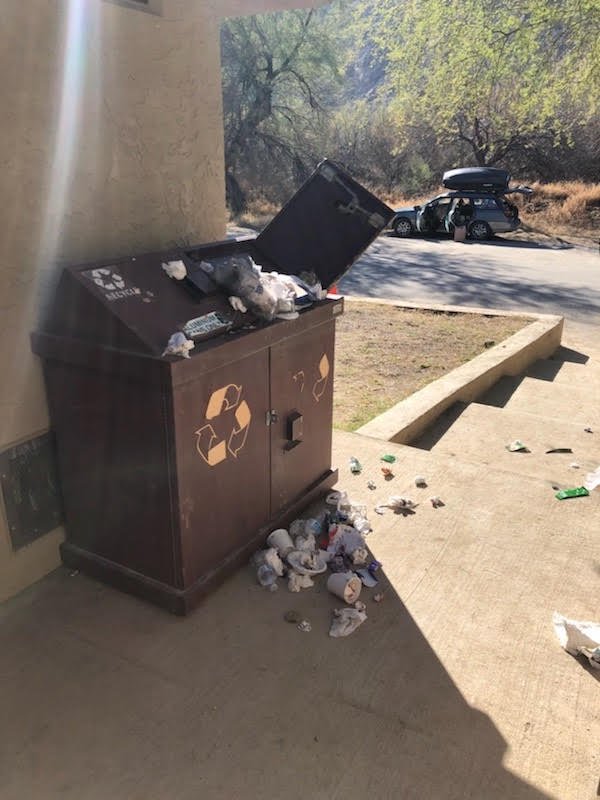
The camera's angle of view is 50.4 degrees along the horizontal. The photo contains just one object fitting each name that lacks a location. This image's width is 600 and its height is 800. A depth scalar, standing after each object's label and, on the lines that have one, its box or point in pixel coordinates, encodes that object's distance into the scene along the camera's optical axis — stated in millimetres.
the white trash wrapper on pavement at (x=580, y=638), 2537
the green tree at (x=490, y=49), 12344
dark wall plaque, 2766
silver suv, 17844
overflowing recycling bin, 2510
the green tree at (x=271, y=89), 21812
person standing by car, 17766
